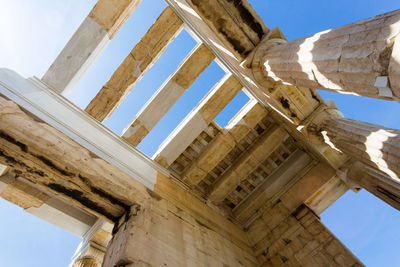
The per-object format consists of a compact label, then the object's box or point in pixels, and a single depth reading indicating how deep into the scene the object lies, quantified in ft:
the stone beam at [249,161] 26.50
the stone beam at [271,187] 26.66
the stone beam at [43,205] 18.76
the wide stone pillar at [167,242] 12.17
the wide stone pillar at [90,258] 20.15
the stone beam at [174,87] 23.82
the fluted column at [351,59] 8.43
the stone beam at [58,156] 13.03
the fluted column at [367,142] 12.99
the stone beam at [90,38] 20.46
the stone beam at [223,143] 24.99
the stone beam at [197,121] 23.95
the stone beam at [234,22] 20.56
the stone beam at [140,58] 22.99
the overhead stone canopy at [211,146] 12.81
